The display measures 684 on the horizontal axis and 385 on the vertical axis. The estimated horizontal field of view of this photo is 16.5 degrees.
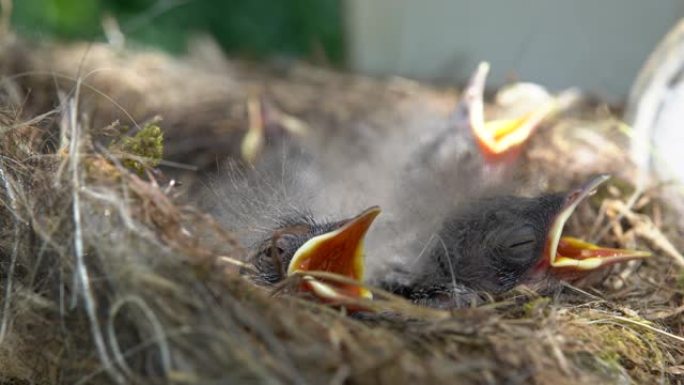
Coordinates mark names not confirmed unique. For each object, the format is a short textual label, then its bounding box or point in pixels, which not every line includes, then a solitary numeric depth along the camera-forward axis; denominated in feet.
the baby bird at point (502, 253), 0.97
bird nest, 0.87
